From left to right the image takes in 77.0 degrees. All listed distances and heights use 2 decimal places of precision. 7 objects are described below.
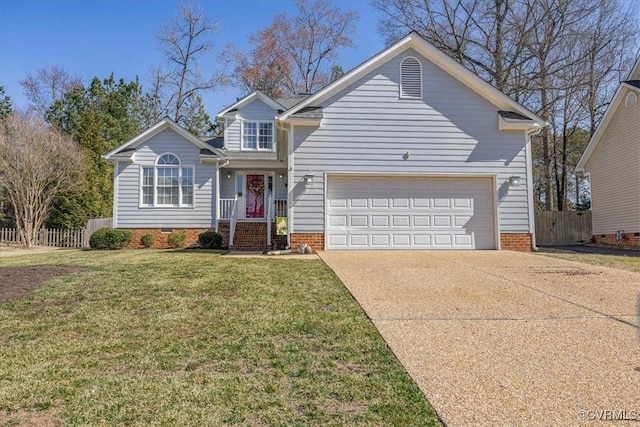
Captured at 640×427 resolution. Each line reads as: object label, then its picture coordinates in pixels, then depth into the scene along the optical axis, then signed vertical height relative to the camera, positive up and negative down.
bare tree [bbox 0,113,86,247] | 17.05 +2.69
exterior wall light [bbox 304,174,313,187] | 11.17 +1.30
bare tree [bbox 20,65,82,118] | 27.80 +10.08
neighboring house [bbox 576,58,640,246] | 14.92 +2.30
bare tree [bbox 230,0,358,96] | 28.66 +12.80
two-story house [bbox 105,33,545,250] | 11.35 +1.93
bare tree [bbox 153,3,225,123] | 28.14 +12.23
